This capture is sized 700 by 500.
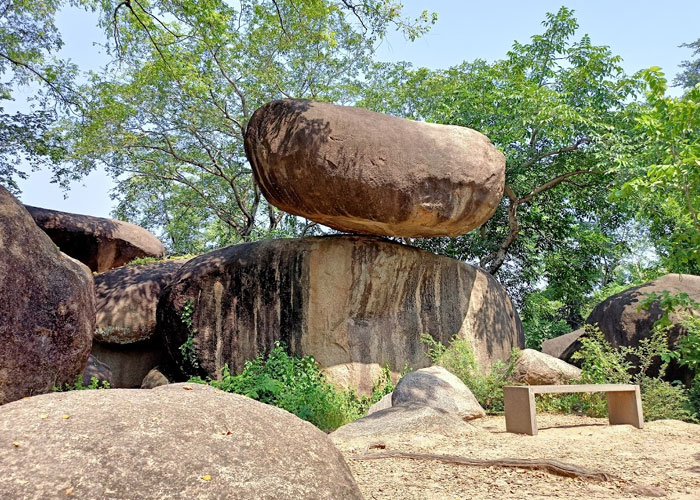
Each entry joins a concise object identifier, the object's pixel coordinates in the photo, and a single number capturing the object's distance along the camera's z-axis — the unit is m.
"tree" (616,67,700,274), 6.66
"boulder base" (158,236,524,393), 9.73
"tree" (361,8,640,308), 12.38
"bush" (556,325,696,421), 7.93
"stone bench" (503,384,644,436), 6.48
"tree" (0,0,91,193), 12.48
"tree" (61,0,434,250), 14.77
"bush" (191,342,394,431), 8.44
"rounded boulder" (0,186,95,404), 5.63
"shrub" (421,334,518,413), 8.92
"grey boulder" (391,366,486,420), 7.45
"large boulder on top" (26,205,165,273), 12.60
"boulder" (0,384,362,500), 2.40
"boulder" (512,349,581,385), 8.97
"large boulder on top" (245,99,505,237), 8.84
